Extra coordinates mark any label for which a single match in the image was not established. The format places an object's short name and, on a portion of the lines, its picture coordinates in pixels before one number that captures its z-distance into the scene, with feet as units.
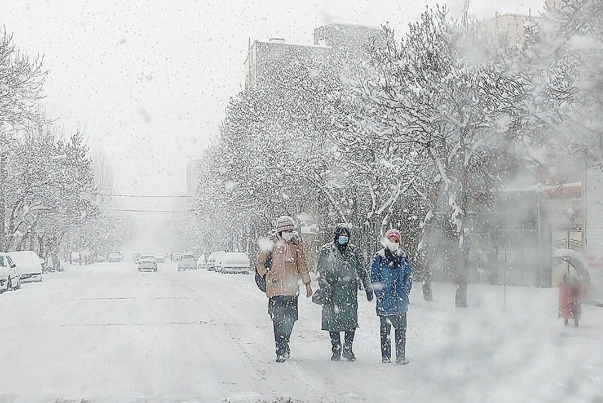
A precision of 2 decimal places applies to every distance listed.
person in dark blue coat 32.30
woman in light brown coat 32.76
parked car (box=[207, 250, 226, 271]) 184.63
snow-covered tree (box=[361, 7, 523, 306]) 56.75
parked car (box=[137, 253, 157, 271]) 188.85
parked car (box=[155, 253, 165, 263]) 356.46
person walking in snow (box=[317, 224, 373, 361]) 32.73
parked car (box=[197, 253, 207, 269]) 248.52
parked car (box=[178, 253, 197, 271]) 218.59
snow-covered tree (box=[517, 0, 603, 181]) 44.34
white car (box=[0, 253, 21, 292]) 95.17
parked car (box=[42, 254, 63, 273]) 201.53
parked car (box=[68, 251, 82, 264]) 290.56
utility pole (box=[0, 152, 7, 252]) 124.75
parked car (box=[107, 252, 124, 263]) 334.03
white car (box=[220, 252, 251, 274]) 166.33
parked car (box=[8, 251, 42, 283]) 125.29
